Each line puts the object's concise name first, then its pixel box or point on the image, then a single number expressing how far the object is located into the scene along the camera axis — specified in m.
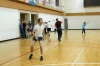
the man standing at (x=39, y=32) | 6.15
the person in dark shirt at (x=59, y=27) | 12.13
